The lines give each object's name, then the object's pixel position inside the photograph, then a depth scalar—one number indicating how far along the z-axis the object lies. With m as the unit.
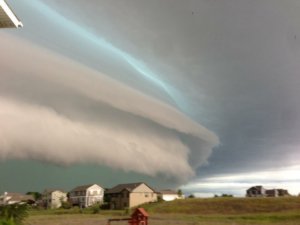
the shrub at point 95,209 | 62.17
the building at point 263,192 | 101.46
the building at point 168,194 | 89.66
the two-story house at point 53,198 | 87.41
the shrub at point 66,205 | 78.78
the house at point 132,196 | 79.10
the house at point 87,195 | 87.81
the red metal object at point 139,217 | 13.63
